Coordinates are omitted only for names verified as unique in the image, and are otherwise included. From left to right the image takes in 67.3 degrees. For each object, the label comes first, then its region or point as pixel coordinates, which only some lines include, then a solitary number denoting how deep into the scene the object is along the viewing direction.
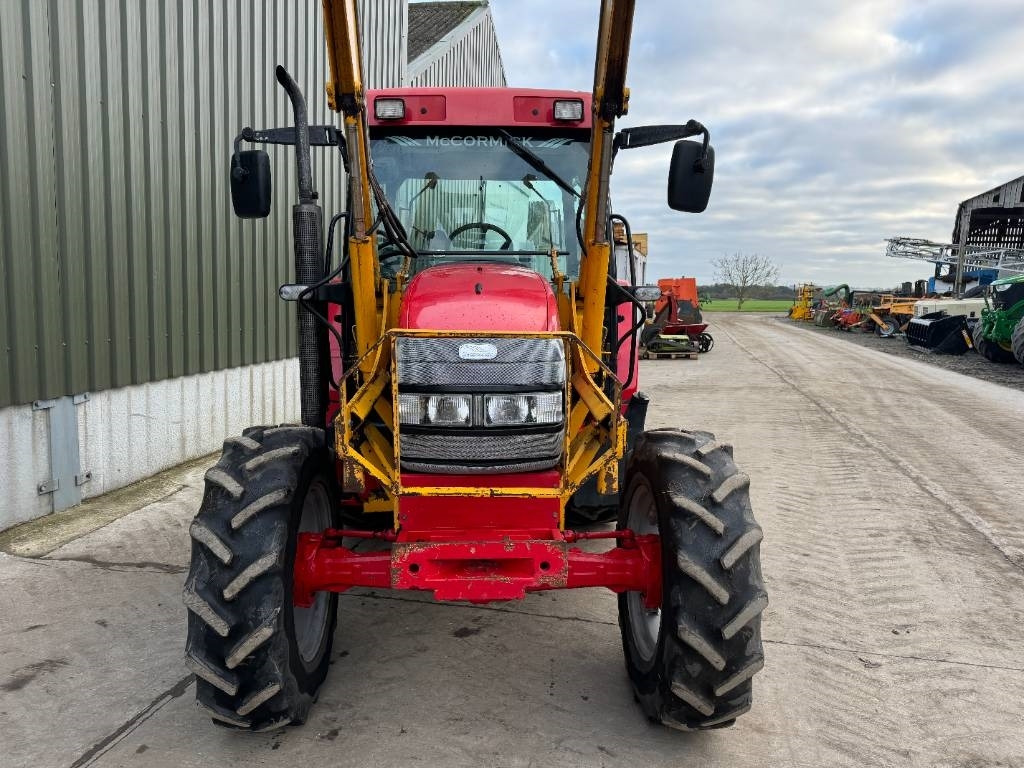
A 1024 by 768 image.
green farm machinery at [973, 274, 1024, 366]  17.47
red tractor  2.52
